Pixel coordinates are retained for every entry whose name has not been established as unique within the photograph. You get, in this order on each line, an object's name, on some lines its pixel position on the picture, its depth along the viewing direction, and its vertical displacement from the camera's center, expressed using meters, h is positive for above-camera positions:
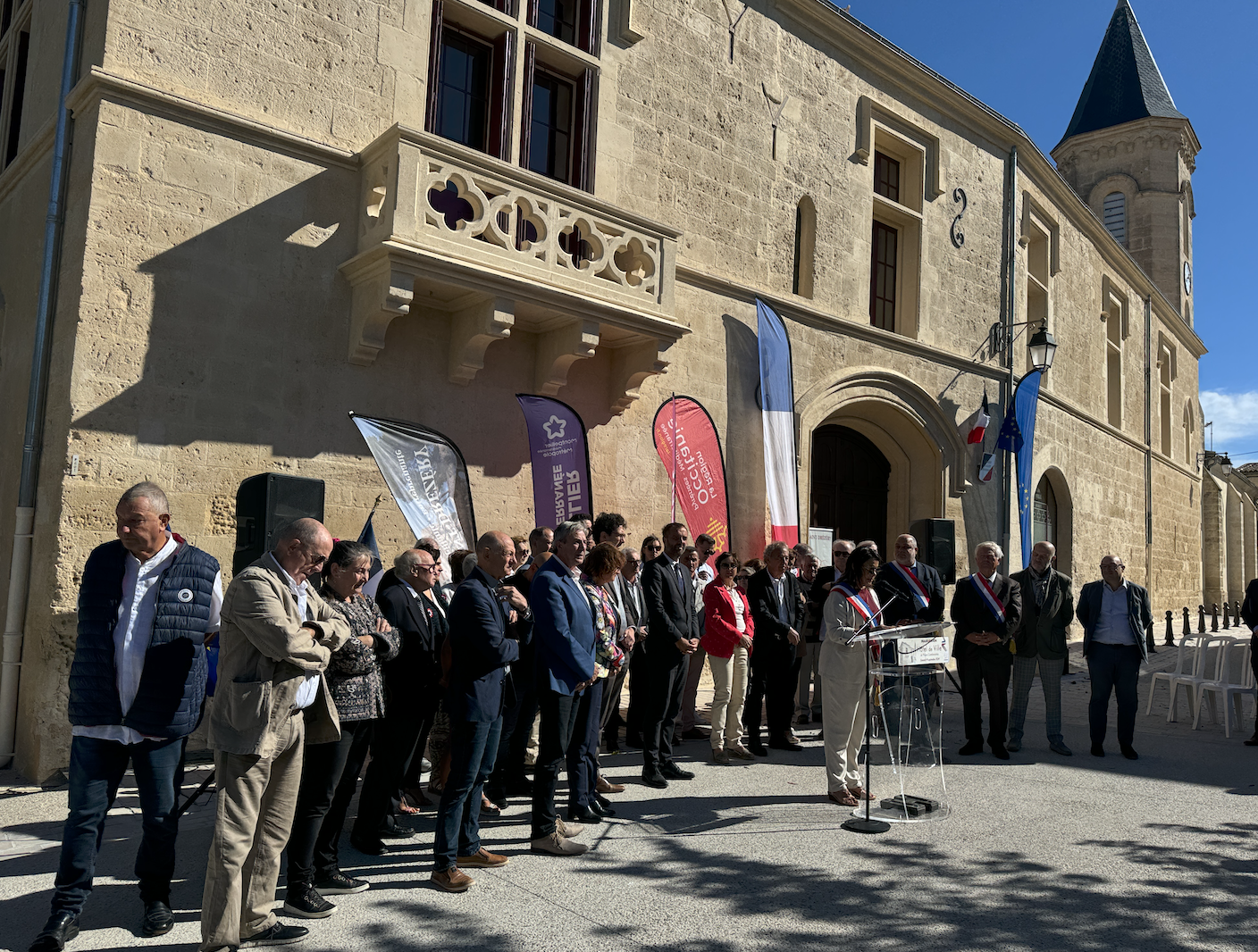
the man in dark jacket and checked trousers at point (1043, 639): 8.16 -0.18
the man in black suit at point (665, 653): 6.50 -0.34
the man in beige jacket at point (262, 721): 3.54 -0.50
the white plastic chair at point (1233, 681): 9.25 -0.57
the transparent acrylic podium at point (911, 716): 5.77 -0.64
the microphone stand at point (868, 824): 5.48 -1.26
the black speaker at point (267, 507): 6.33 +0.58
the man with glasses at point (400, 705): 4.74 -0.56
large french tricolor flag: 11.23 +2.31
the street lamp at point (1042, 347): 13.45 +3.93
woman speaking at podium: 6.12 -0.43
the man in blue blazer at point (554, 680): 4.84 -0.41
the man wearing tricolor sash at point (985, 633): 7.95 -0.14
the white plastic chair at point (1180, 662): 9.89 -0.41
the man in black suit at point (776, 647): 7.70 -0.32
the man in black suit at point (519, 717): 5.65 -0.74
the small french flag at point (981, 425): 14.92 +3.11
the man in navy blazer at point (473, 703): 4.35 -0.50
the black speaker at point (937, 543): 12.68 +0.98
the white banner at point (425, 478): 7.87 +1.02
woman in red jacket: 7.36 -0.35
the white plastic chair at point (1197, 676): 9.65 -0.55
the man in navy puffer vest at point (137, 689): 3.73 -0.42
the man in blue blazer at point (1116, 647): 7.98 -0.22
